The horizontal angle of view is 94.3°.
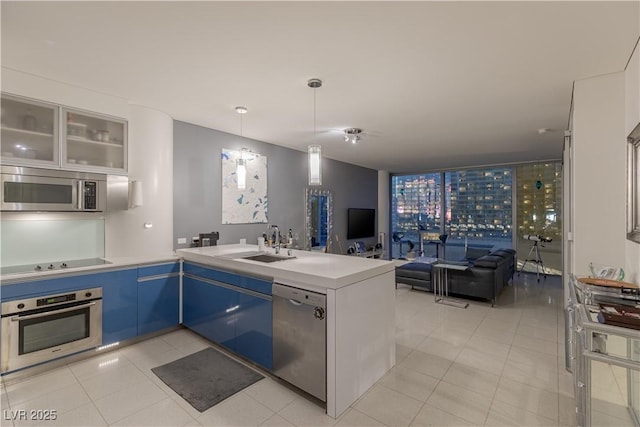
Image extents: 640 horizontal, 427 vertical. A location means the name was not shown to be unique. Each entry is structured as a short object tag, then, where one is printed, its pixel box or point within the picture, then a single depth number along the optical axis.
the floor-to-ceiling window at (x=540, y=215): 6.83
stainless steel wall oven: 2.42
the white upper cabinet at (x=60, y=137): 2.58
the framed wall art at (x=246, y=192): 4.41
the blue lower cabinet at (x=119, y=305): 2.91
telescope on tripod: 6.61
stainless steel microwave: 2.55
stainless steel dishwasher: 2.13
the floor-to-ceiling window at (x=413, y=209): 8.29
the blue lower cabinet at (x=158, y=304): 3.18
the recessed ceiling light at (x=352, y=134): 4.32
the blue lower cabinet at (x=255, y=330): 2.51
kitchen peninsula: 2.09
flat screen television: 6.99
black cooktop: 2.63
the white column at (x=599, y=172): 2.52
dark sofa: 4.55
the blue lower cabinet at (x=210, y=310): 2.88
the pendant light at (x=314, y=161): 2.78
